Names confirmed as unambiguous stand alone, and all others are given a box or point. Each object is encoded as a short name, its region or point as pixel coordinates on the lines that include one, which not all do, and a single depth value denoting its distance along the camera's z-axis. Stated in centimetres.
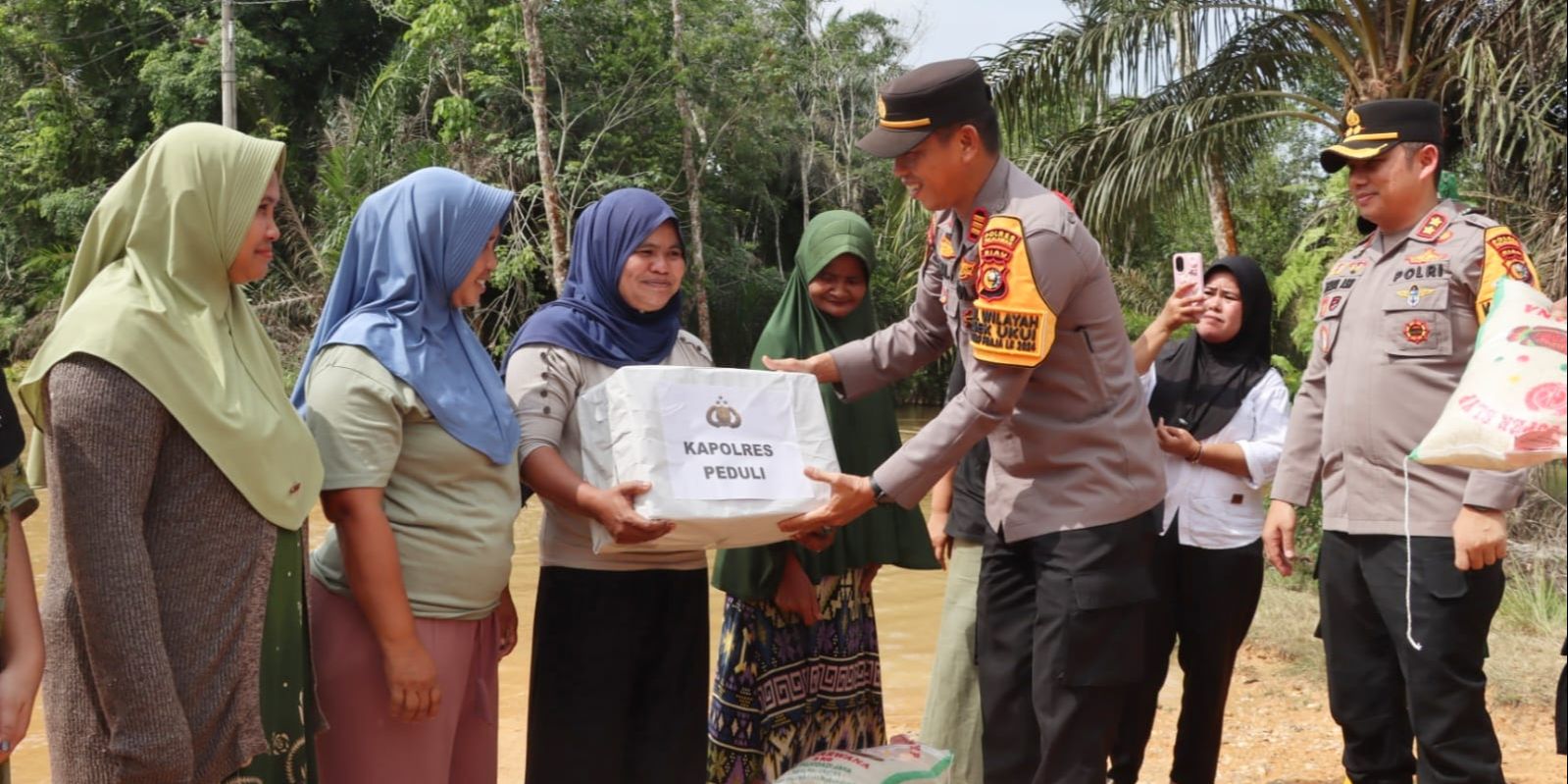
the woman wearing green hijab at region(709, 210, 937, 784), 341
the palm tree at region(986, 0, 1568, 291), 741
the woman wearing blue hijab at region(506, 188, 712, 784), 296
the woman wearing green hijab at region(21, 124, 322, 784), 203
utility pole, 1783
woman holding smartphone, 382
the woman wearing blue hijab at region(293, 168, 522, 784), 248
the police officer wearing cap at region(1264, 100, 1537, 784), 290
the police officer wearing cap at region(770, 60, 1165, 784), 273
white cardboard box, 274
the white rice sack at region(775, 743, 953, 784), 308
